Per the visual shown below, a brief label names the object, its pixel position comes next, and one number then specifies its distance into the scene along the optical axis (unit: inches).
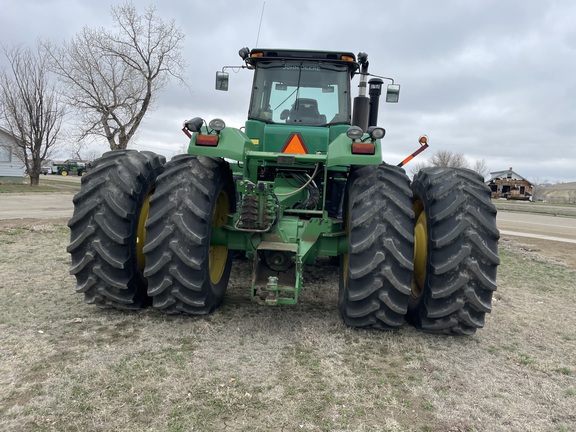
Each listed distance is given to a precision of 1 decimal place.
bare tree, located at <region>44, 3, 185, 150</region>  940.6
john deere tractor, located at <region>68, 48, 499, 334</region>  135.8
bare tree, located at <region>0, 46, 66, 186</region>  968.3
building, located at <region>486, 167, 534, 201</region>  2365.9
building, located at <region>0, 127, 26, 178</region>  1366.9
